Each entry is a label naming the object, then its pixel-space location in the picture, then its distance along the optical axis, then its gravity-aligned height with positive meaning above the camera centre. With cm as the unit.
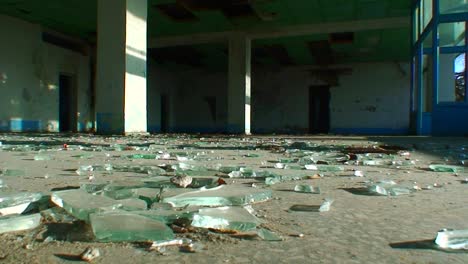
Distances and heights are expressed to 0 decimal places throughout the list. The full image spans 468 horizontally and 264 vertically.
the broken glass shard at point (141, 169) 258 -29
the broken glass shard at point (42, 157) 354 -28
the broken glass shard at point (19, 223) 117 -29
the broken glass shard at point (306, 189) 199 -31
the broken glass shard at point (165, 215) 122 -28
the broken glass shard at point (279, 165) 307 -29
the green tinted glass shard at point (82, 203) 127 -26
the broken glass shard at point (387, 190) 194 -31
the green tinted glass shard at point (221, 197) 152 -28
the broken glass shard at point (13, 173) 244 -29
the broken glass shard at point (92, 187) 177 -28
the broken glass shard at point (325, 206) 155 -31
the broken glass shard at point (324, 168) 292 -30
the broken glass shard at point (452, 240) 108 -31
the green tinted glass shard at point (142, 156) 377 -28
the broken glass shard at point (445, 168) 304 -31
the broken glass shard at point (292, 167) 304 -30
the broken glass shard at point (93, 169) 257 -29
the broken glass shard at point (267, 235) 114 -31
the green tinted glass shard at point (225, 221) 121 -29
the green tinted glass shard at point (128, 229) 108 -28
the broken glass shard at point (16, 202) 136 -27
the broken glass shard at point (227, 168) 274 -29
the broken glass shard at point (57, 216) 127 -29
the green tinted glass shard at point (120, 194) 162 -28
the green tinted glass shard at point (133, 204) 136 -28
